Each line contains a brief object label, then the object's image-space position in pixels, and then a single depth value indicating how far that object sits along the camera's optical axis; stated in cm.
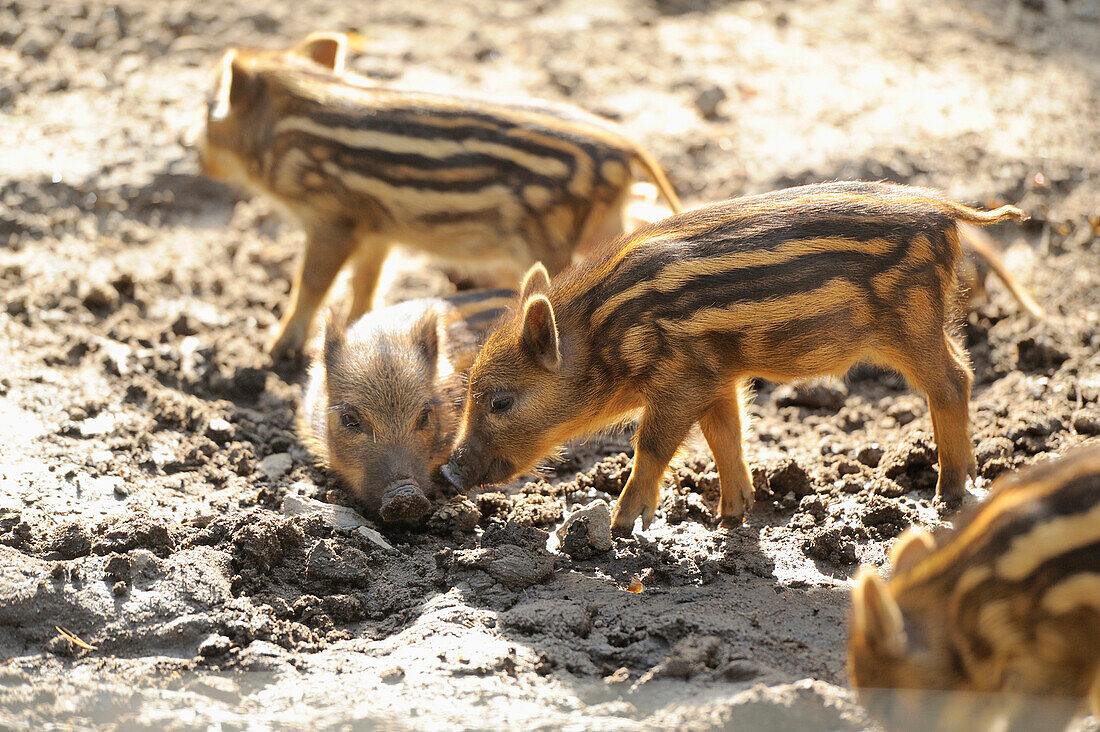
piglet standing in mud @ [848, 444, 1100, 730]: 537
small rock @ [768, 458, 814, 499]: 925
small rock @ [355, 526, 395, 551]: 848
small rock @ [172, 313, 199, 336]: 1181
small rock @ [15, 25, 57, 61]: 1580
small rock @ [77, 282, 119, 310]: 1172
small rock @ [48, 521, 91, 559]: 784
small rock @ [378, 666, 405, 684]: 678
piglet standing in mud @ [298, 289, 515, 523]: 949
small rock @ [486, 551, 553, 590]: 793
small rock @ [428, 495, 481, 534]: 884
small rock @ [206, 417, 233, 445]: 1009
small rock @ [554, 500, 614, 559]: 841
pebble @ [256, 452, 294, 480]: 979
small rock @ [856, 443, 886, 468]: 963
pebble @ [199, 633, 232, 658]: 710
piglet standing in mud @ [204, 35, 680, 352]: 1105
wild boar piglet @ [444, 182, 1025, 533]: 815
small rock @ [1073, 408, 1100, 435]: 908
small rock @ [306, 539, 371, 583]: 789
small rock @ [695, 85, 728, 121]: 1453
